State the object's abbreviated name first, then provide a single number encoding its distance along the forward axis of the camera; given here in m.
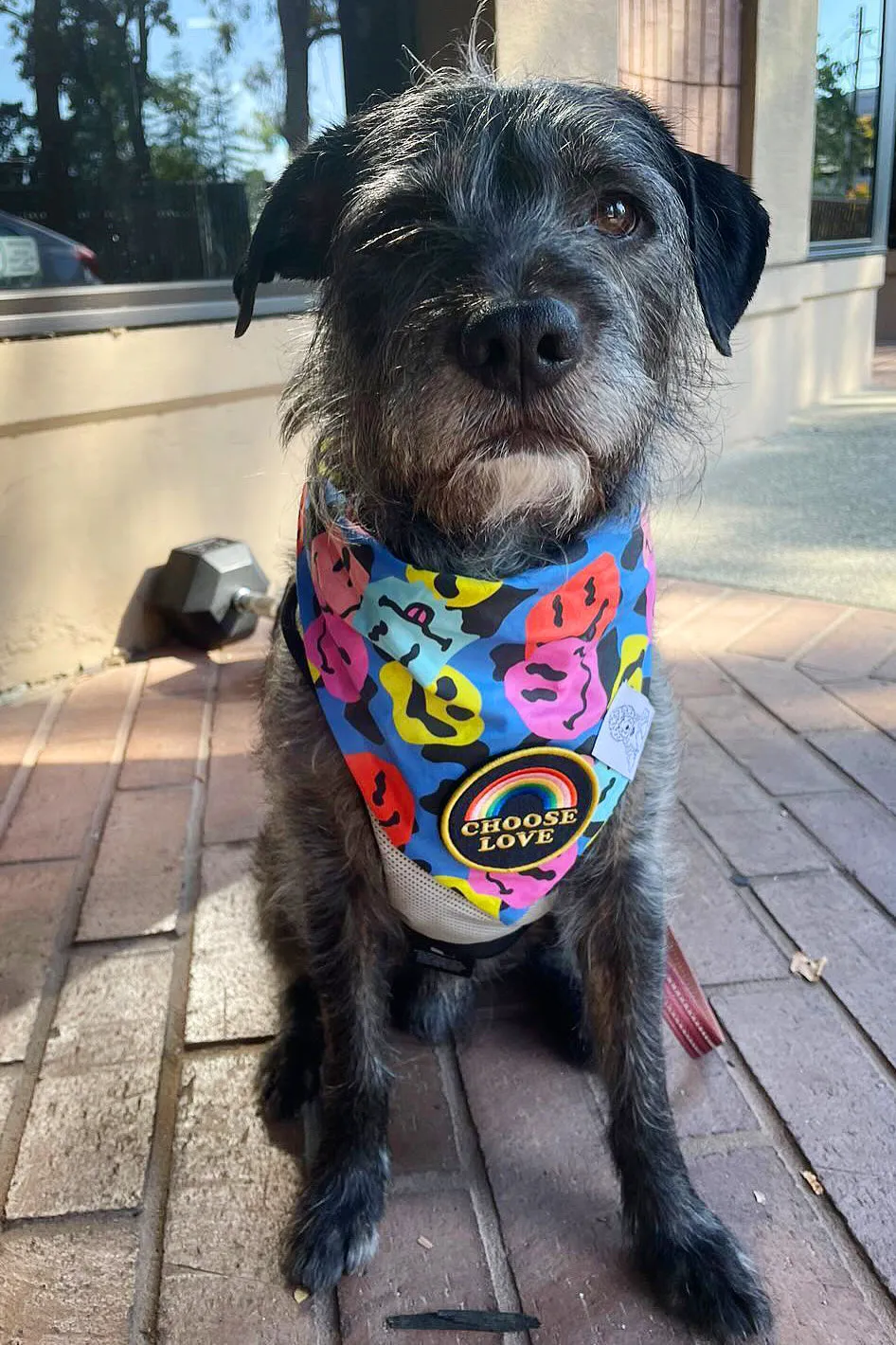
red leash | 0.64
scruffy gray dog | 0.47
